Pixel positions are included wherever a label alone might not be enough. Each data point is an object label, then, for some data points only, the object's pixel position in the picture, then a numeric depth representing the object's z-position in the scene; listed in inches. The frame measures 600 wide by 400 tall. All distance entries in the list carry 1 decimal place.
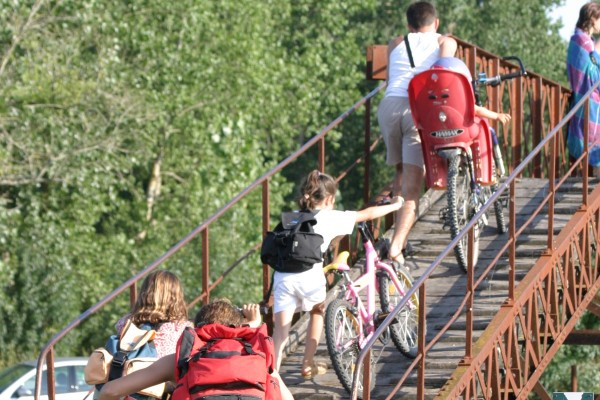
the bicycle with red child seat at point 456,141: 773.3
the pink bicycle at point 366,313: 666.2
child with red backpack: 477.7
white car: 1467.8
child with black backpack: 661.3
